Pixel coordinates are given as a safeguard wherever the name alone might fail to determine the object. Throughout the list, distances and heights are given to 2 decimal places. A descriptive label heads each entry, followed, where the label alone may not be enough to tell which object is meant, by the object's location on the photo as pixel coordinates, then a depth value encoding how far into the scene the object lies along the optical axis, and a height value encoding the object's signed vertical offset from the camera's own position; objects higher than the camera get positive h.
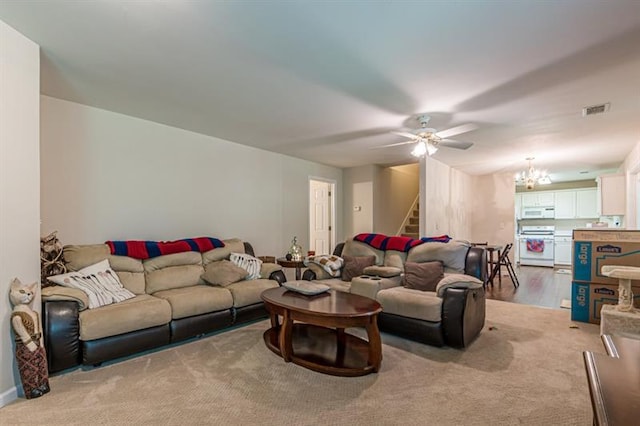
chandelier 6.65 +0.79
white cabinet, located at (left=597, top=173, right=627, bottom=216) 6.03 +0.34
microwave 8.90 +0.00
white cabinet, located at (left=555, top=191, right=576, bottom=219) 8.66 +0.21
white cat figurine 2.14 -0.86
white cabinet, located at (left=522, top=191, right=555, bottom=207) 8.98 +0.39
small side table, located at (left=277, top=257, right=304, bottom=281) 4.66 -0.75
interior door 7.14 -0.07
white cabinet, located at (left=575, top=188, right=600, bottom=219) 8.37 +0.25
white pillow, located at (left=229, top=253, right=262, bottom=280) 4.11 -0.66
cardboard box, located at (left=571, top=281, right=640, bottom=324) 3.78 -1.03
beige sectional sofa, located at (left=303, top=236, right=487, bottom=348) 2.98 -0.83
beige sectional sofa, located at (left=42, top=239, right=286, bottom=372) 2.52 -0.86
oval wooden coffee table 2.49 -1.08
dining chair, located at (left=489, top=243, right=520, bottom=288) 6.06 -1.07
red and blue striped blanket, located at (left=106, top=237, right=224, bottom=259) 3.50 -0.40
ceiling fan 3.78 +0.92
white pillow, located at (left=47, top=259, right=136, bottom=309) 2.81 -0.64
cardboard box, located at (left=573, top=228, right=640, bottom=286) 3.66 -0.45
